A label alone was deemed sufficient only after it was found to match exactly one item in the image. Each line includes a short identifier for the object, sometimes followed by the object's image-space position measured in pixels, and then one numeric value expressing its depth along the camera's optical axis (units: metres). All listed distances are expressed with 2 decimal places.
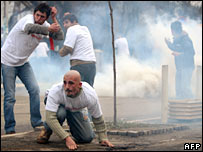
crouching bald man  6.87
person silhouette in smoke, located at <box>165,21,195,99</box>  15.40
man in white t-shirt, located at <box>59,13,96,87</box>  9.50
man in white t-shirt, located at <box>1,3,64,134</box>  8.66
